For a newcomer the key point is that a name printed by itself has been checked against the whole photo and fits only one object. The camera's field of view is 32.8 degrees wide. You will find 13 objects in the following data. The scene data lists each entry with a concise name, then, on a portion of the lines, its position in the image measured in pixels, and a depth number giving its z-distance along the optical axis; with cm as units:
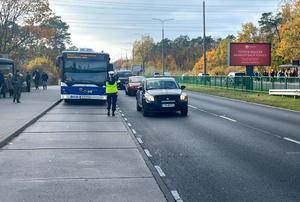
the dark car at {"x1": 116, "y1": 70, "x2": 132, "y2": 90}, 5439
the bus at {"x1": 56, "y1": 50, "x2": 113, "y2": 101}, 2792
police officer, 2103
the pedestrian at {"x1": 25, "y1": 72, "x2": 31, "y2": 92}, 4347
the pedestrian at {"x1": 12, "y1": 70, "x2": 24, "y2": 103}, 2820
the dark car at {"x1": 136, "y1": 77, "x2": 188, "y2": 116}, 2030
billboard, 4762
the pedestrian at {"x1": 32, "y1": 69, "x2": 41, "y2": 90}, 4707
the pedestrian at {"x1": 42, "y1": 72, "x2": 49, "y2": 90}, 5086
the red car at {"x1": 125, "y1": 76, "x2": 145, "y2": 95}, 4003
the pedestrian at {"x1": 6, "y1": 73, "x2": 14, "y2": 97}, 3471
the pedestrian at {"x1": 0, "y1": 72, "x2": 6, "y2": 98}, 3427
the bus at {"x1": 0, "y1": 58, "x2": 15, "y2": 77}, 3680
